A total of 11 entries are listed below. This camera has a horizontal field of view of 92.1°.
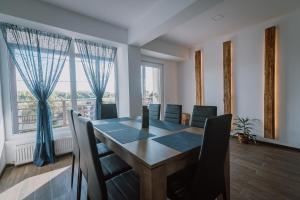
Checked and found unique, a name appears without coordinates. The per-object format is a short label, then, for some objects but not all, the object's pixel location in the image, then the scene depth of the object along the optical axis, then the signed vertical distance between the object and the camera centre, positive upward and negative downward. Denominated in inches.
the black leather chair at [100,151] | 69.6 -28.3
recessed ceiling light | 111.7 +60.8
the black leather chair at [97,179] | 37.8 -25.5
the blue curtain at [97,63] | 122.6 +30.0
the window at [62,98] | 101.7 -0.2
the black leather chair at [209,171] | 40.8 -23.2
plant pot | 129.9 -40.2
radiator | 96.1 -36.8
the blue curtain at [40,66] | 94.3 +22.8
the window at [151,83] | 174.4 +16.4
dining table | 37.6 -17.0
